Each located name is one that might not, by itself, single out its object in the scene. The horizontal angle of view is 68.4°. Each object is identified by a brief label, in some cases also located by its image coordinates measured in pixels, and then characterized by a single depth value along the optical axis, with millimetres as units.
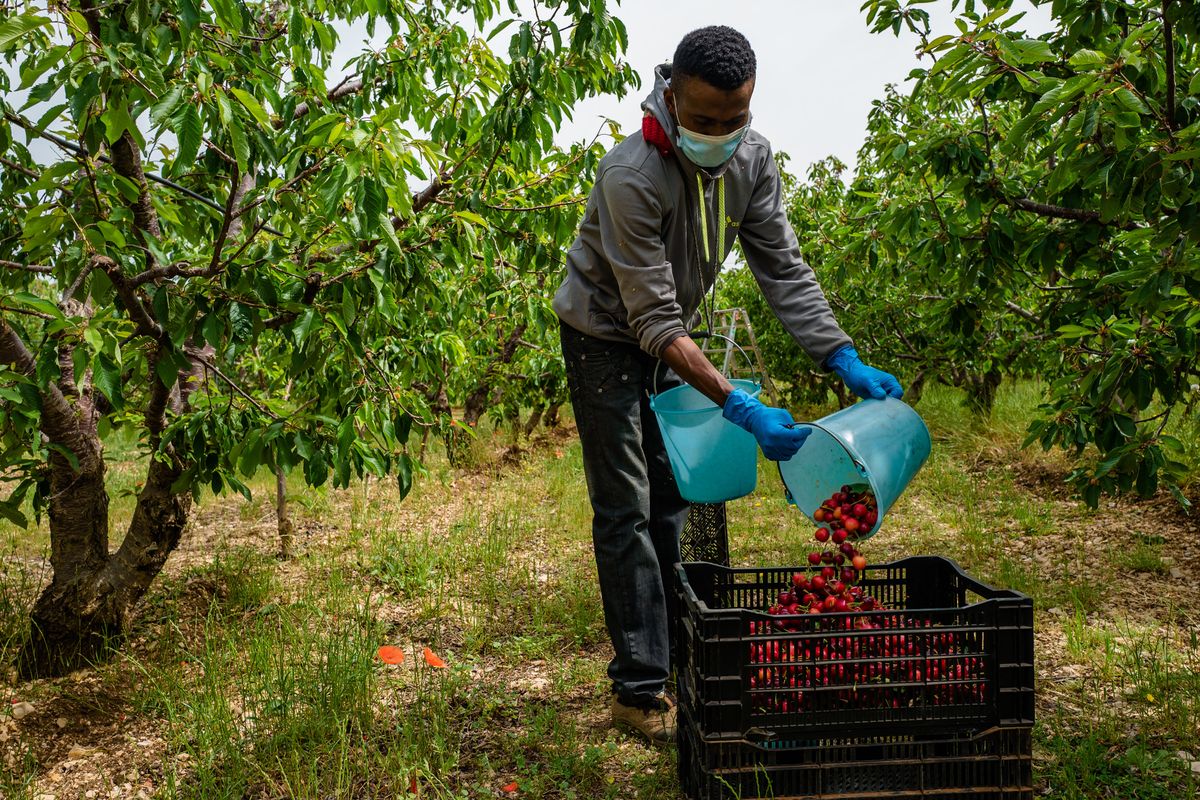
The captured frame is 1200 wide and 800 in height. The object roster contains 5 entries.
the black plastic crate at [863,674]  1689
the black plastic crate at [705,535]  2971
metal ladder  2252
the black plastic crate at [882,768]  1705
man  2180
